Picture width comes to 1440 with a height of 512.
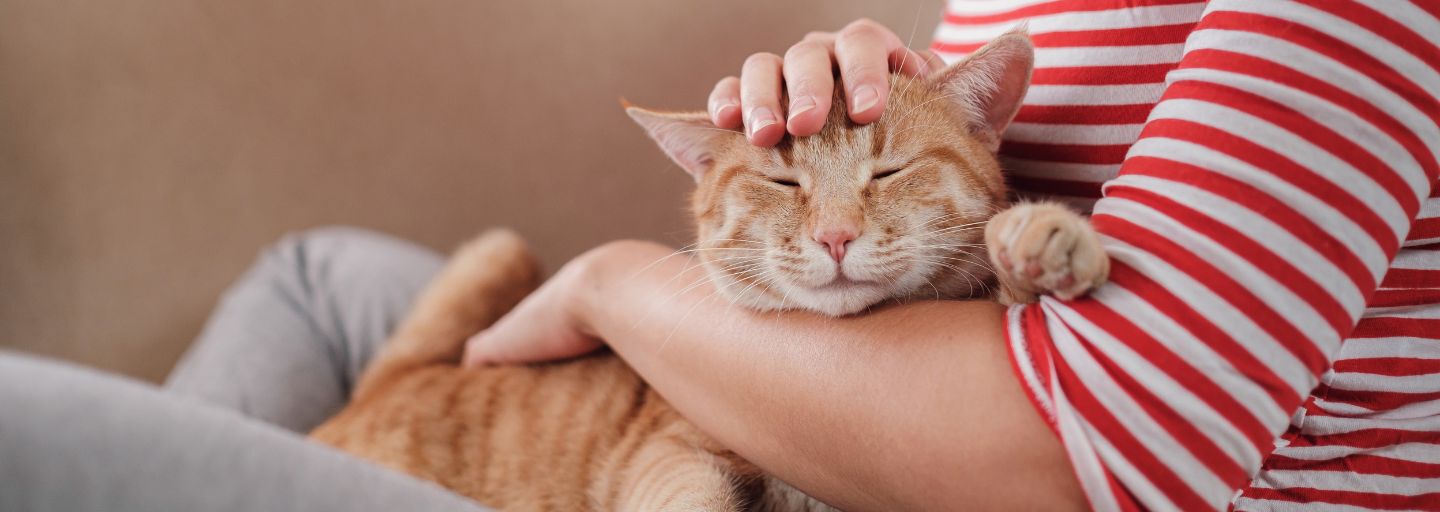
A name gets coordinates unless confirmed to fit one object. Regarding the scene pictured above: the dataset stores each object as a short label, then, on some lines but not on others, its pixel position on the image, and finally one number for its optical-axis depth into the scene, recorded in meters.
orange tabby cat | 0.54
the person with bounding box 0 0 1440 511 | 0.44
